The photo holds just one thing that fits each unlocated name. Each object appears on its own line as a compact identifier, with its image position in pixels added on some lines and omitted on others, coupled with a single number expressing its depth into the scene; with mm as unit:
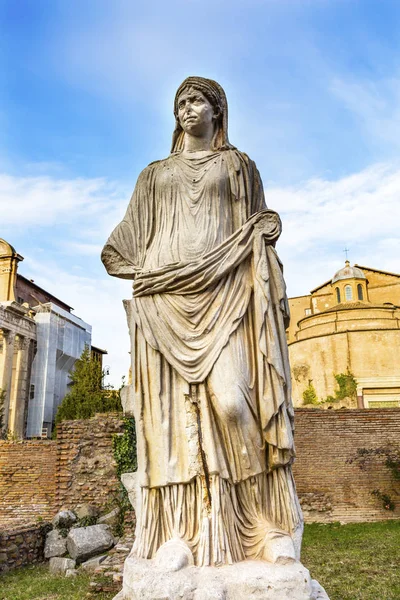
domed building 35906
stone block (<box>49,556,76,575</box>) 10016
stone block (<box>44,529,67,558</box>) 11023
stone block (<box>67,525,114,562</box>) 10516
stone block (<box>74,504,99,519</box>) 13055
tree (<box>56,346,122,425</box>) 28469
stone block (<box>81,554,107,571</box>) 9875
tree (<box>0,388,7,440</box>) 26505
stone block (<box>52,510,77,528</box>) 12406
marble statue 2723
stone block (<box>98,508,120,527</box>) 12673
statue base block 2367
